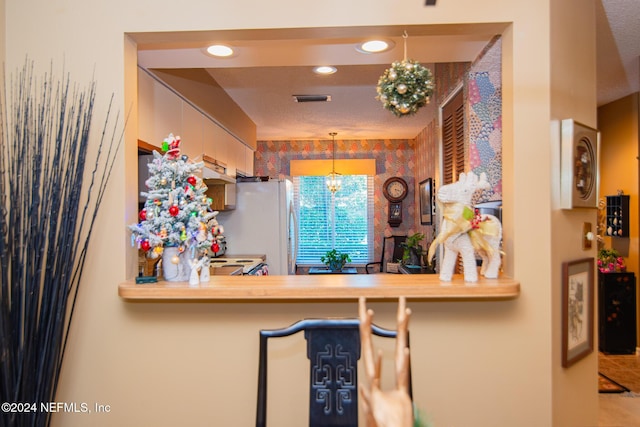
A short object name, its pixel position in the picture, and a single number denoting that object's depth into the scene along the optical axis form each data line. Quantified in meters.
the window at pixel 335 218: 6.38
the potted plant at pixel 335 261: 5.25
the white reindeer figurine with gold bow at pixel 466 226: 1.48
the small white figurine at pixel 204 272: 1.59
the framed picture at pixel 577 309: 1.61
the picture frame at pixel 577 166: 1.56
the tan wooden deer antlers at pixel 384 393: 0.55
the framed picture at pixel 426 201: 4.85
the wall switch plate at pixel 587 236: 1.76
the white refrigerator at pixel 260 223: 4.11
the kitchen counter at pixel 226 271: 2.98
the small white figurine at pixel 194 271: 1.55
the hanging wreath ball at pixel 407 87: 1.40
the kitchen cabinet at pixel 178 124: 2.22
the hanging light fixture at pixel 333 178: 5.87
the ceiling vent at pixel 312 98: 3.89
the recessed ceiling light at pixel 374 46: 2.07
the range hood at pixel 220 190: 3.32
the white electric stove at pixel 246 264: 3.31
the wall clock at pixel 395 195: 6.16
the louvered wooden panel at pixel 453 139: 2.66
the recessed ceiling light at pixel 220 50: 2.16
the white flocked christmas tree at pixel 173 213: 1.54
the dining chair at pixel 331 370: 1.15
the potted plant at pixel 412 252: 4.72
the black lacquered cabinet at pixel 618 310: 3.65
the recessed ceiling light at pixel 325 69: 2.99
